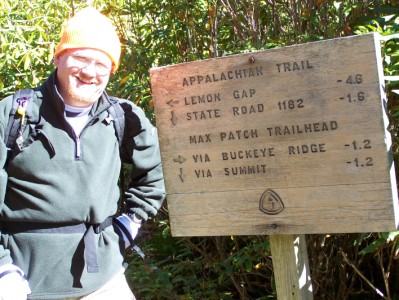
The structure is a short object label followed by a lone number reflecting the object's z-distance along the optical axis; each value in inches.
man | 108.4
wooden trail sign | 96.0
